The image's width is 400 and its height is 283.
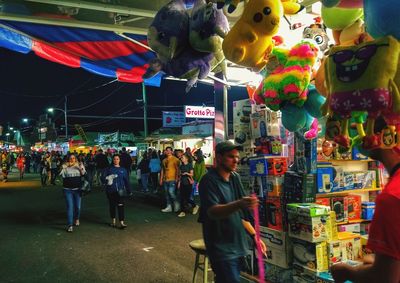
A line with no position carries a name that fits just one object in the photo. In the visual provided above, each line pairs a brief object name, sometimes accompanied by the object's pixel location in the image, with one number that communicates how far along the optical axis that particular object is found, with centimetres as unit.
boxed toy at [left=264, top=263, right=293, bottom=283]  468
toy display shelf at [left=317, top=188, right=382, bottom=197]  506
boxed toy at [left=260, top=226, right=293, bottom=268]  467
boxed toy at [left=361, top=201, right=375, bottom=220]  539
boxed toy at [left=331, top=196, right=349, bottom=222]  509
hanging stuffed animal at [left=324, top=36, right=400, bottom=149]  182
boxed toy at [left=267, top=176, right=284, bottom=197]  487
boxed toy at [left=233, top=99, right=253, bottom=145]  559
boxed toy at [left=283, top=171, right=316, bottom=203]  455
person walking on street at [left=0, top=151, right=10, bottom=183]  2501
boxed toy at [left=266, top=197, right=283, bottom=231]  480
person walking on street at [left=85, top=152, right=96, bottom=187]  1937
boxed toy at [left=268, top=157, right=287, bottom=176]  490
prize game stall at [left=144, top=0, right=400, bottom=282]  188
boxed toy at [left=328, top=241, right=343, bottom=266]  440
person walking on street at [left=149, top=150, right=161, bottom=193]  1538
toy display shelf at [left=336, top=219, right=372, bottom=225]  517
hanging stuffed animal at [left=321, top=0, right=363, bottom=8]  212
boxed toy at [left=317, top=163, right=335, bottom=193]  485
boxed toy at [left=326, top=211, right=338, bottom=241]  439
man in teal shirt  315
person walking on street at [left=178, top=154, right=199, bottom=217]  1116
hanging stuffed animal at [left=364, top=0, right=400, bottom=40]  177
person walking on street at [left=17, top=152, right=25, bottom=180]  2675
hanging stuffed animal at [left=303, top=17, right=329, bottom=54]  324
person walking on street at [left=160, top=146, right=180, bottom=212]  1120
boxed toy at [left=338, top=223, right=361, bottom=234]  517
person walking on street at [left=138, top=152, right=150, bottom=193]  1600
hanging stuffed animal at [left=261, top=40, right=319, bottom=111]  273
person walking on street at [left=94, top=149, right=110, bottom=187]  1661
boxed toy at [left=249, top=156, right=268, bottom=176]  496
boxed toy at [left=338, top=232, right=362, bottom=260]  460
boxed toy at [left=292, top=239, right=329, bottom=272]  428
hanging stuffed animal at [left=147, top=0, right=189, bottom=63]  296
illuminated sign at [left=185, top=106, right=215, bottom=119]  1884
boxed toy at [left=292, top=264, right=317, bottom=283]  428
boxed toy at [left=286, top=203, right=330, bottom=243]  427
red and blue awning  430
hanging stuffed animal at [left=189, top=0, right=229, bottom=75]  282
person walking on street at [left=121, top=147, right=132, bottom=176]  1564
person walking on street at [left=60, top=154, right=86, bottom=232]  891
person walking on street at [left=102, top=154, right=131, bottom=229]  893
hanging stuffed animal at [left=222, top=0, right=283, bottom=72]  260
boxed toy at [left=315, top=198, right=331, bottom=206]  495
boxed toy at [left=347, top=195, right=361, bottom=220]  532
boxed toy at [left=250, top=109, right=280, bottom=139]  516
